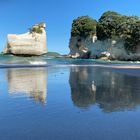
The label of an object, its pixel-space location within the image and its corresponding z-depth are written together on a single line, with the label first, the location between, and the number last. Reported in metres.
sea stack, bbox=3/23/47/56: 57.26
